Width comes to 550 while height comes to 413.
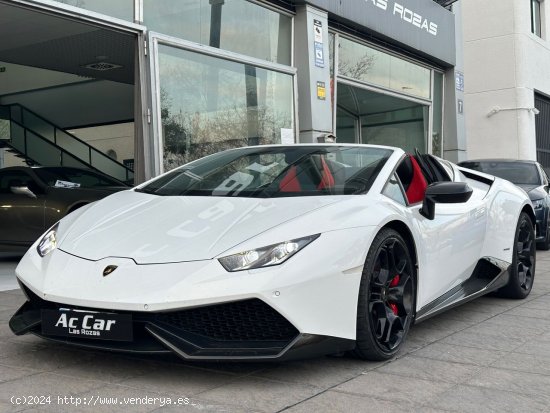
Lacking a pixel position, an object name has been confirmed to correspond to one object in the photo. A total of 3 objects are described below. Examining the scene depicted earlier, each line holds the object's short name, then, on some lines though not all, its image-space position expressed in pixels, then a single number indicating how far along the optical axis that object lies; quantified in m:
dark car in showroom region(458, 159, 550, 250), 9.27
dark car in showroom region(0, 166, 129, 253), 7.85
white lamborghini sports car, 2.77
